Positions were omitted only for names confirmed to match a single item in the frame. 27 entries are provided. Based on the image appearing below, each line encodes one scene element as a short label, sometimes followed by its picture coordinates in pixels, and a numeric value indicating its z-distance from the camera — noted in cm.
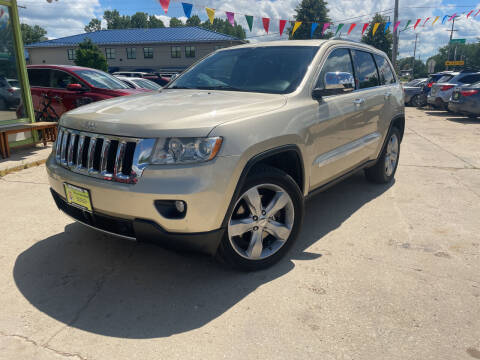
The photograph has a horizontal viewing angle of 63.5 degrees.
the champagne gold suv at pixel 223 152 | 238
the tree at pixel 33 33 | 8812
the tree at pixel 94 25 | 9969
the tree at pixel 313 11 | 5878
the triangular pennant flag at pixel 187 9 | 1411
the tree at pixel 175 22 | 9588
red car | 851
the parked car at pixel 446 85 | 1465
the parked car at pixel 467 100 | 1271
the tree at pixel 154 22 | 9400
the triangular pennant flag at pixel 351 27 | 2067
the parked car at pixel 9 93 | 714
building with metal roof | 3975
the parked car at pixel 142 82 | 1245
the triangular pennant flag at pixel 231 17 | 1617
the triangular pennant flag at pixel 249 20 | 1632
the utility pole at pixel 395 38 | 2406
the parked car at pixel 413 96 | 1956
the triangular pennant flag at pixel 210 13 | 1428
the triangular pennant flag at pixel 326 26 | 1958
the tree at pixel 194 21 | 9362
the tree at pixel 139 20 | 9625
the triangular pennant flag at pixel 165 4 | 1182
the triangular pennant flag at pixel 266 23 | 1681
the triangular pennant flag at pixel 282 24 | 1634
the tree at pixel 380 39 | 5488
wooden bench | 662
